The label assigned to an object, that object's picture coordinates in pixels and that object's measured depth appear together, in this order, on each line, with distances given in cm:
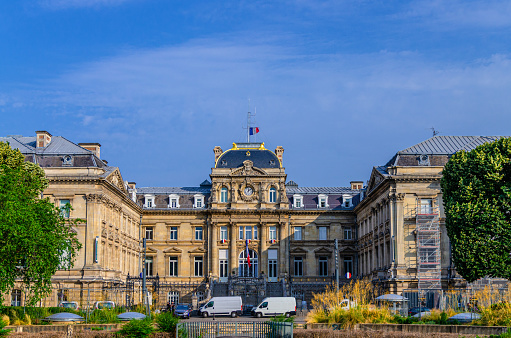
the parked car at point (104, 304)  5283
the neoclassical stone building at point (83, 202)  6069
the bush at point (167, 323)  3000
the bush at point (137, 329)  2881
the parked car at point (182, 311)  5789
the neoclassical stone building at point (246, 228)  8294
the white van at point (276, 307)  5988
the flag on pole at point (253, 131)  8512
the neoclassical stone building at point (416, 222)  5941
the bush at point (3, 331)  2878
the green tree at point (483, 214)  4722
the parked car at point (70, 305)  5541
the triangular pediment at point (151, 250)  8394
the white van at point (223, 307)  6134
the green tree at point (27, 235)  4072
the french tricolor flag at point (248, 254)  8041
